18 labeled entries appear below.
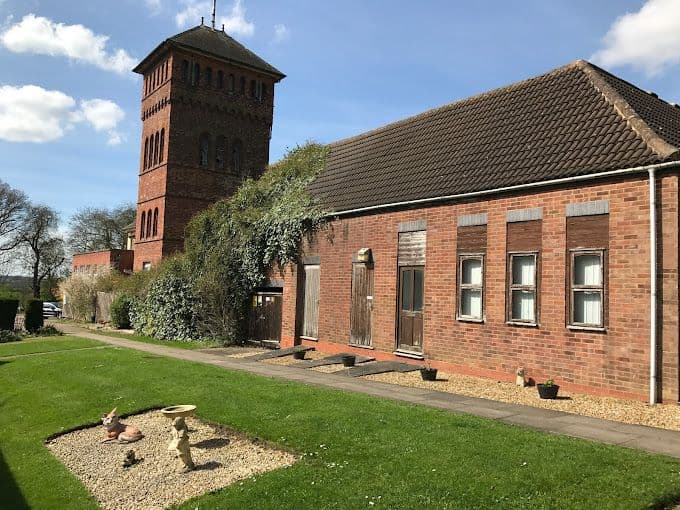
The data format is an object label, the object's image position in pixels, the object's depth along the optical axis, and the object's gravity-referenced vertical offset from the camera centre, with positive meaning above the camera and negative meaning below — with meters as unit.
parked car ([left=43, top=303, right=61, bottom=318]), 44.58 -2.15
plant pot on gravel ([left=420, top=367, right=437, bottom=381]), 12.42 -1.67
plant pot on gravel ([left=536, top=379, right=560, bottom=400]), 10.30 -1.59
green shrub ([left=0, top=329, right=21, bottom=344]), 23.91 -2.35
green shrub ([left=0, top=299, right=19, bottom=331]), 25.81 -1.42
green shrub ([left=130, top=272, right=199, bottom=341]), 22.53 -0.87
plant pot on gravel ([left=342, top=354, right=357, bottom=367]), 14.29 -1.64
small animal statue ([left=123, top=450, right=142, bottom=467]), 7.37 -2.27
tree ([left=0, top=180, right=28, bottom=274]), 61.50 +7.84
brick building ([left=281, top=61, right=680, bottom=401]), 10.11 +1.28
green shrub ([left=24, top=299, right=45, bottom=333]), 26.56 -1.60
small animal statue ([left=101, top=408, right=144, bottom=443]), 8.38 -2.18
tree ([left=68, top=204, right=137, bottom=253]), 66.06 +6.40
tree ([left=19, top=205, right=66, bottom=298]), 63.00 +4.33
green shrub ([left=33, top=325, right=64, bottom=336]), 26.17 -2.25
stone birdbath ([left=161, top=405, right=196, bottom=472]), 6.95 -1.94
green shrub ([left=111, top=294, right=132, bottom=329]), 29.05 -1.31
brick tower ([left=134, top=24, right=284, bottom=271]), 33.69 +10.24
